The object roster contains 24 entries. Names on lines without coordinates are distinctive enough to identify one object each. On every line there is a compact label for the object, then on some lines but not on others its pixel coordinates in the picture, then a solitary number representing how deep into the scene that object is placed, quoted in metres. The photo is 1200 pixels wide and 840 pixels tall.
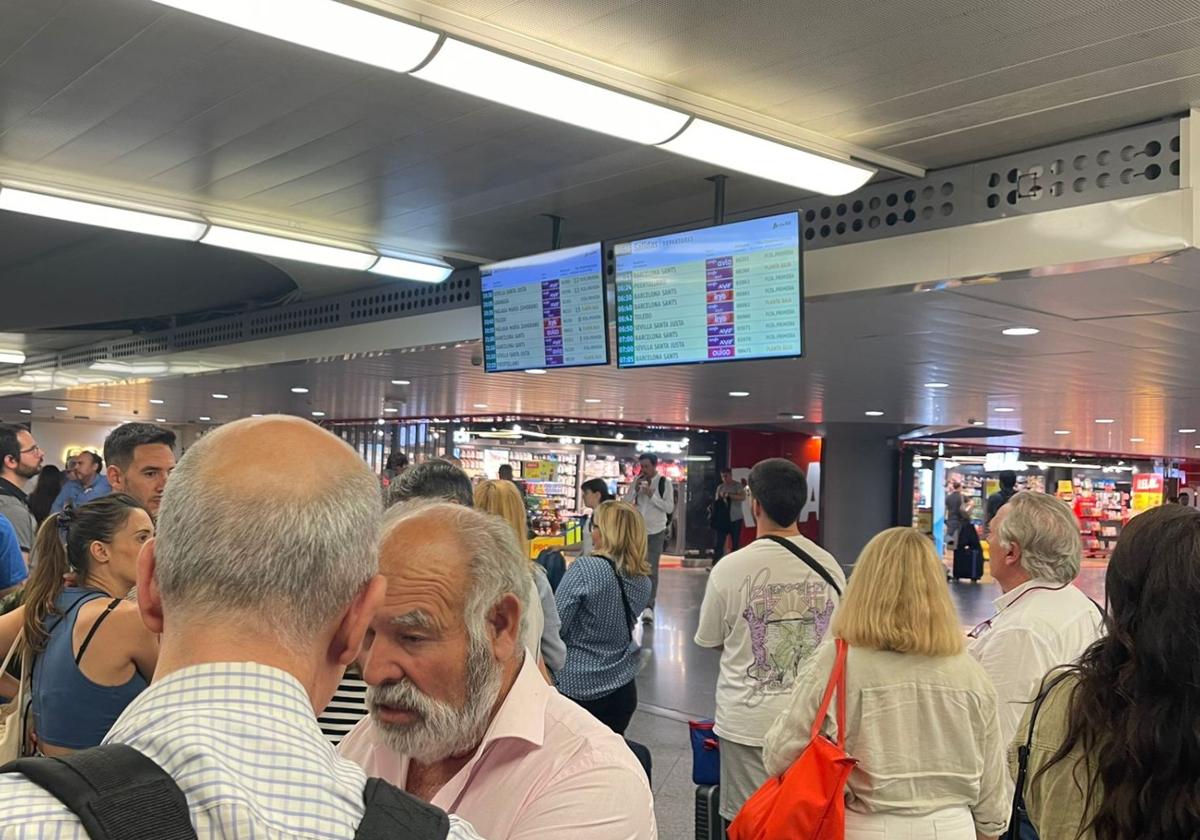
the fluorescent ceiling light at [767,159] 4.00
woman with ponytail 2.75
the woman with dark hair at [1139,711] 1.74
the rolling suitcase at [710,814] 4.12
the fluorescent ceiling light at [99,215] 5.18
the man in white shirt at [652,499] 13.05
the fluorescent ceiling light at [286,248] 5.90
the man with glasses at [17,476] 5.47
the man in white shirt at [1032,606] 3.28
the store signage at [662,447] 20.66
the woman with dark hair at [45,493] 7.62
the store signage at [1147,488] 27.95
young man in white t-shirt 3.83
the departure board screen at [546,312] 5.46
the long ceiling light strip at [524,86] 3.02
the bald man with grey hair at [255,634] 0.81
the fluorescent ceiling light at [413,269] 6.59
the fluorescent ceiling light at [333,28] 2.94
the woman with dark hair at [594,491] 8.43
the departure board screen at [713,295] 4.64
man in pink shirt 1.53
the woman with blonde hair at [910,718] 2.80
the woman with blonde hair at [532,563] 4.21
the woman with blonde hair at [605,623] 4.68
